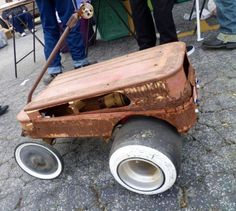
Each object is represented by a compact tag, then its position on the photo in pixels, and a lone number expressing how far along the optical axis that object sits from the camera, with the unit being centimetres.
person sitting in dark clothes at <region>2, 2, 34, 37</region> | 369
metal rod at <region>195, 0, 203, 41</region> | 219
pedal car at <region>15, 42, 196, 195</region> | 101
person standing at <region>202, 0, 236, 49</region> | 196
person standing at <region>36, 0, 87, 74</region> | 216
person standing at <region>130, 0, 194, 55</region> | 181
